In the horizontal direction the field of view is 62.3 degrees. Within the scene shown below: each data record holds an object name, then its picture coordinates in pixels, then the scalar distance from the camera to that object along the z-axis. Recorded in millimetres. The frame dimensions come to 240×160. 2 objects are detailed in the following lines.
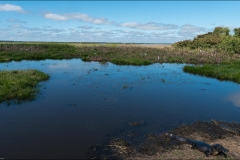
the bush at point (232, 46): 43781
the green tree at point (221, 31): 61344
